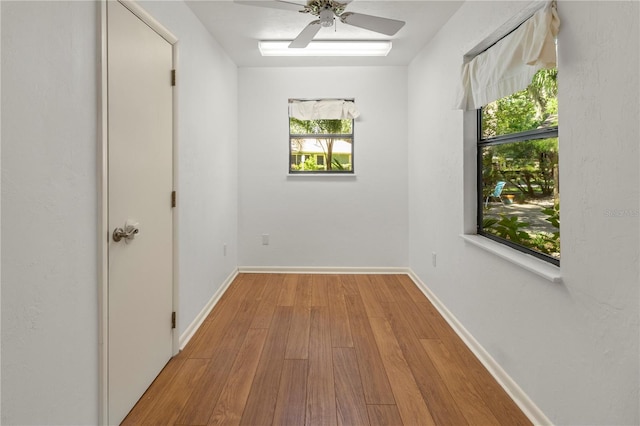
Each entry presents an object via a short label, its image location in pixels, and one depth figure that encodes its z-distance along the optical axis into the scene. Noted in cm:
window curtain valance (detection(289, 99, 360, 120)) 416
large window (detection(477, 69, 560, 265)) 176
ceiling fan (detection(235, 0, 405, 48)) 210
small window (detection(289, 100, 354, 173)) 430
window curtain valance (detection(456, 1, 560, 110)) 154
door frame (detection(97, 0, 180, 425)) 152
